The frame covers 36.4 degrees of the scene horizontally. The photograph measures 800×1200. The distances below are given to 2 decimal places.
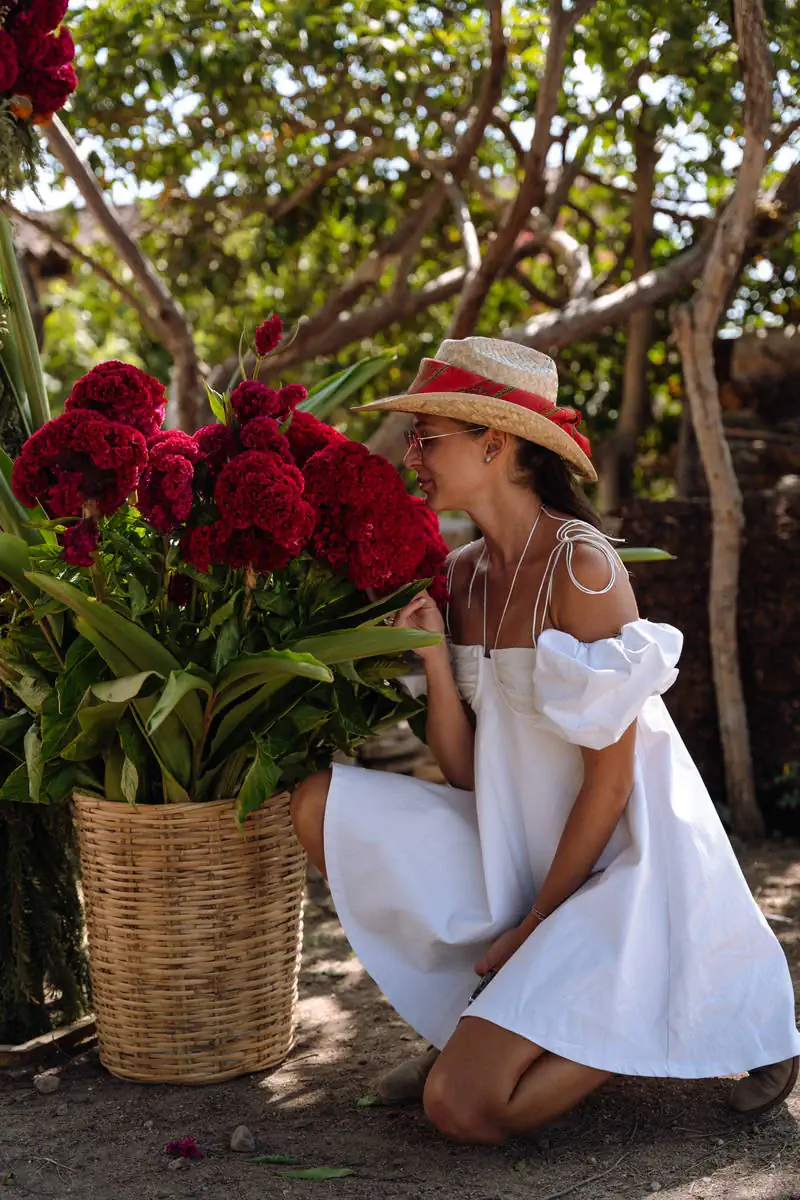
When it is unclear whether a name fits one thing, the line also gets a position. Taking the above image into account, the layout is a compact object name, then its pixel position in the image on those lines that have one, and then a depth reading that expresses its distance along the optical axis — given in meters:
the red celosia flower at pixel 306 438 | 2.36
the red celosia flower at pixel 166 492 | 2.10
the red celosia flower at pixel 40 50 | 2.58
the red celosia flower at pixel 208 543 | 2.10
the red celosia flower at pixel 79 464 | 2.06
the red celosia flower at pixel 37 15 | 2.57
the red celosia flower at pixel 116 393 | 2.13
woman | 2.14
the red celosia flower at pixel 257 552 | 2.13
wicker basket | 2.37
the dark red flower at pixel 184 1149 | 2.11
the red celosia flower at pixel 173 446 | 2.15
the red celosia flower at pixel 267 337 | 2.18
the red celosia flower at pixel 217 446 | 2.21
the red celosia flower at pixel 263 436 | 2.17
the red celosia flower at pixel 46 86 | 2.60
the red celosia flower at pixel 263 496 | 2.06
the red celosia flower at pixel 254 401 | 2.21
